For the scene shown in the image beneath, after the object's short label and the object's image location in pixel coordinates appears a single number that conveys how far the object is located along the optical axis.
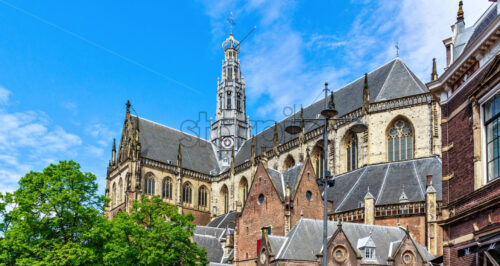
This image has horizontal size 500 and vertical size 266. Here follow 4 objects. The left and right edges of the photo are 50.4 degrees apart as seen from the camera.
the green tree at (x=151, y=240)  27.08
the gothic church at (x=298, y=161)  32.78
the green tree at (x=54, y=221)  26.53
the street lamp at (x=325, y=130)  14.71
